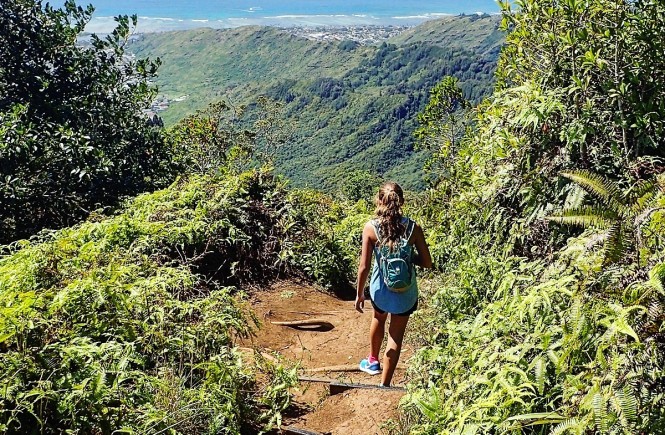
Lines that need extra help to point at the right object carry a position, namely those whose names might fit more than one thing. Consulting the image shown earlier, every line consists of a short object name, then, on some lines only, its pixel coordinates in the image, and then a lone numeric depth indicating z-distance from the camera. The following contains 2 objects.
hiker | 4.22
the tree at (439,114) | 14.85
